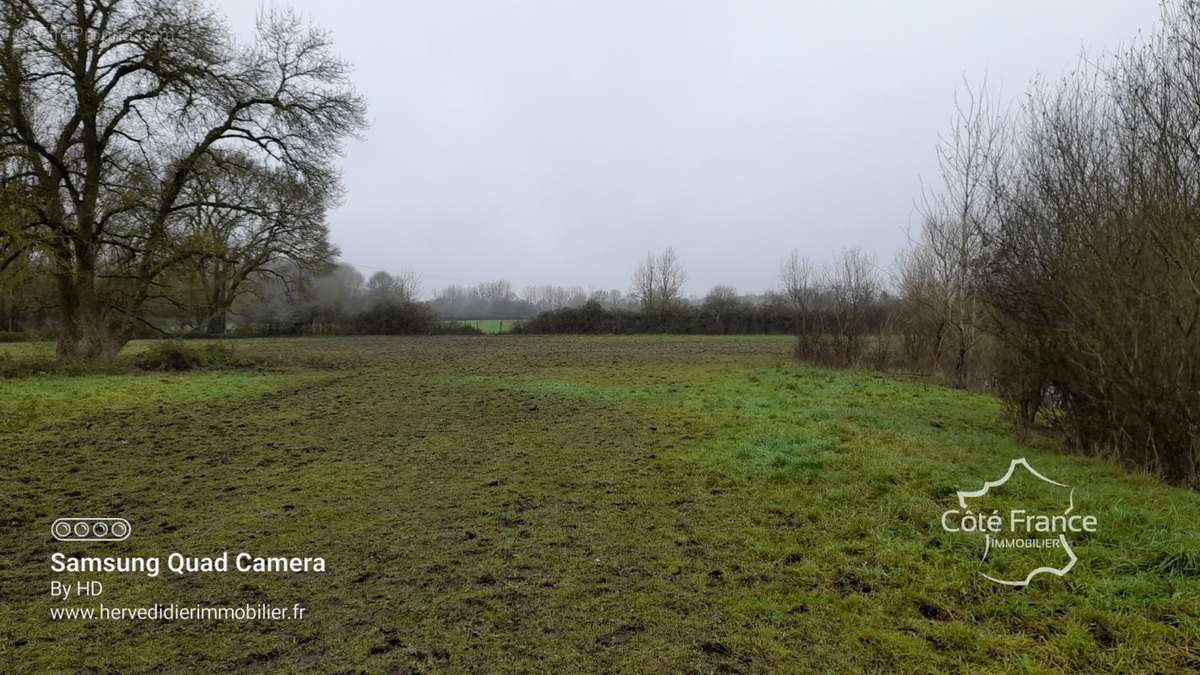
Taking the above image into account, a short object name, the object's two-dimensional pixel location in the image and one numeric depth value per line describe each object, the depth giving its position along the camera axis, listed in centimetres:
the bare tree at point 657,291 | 4900
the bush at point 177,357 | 1571
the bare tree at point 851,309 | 1991
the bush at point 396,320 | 4050
